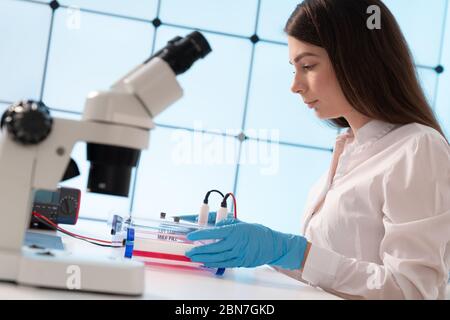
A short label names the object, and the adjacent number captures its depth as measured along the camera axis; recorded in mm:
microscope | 1156
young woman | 1517
